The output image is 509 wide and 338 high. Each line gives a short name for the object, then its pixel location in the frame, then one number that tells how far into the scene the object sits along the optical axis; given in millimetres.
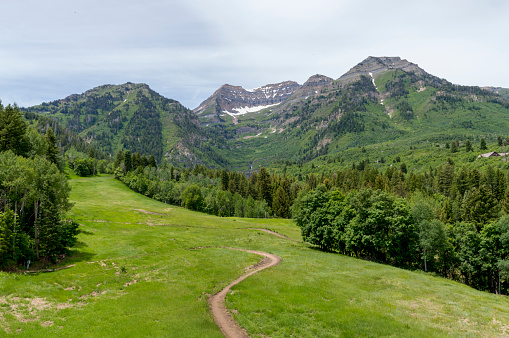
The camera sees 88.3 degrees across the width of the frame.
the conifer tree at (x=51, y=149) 97694
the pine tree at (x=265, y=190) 163000
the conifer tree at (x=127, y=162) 178762
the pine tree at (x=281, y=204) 150625
